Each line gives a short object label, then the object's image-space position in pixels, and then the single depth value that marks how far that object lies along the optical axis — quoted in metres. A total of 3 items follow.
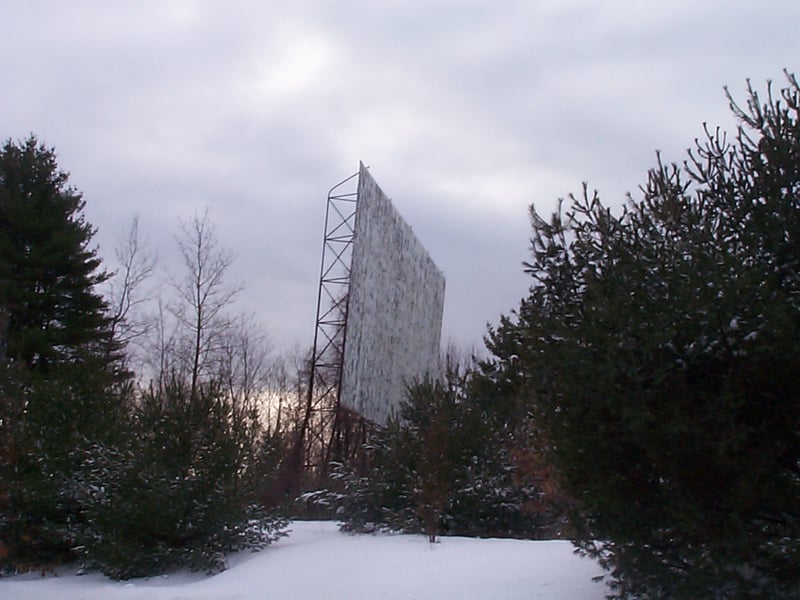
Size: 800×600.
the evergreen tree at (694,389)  6.46
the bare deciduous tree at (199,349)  30.83
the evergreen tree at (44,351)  15.45
